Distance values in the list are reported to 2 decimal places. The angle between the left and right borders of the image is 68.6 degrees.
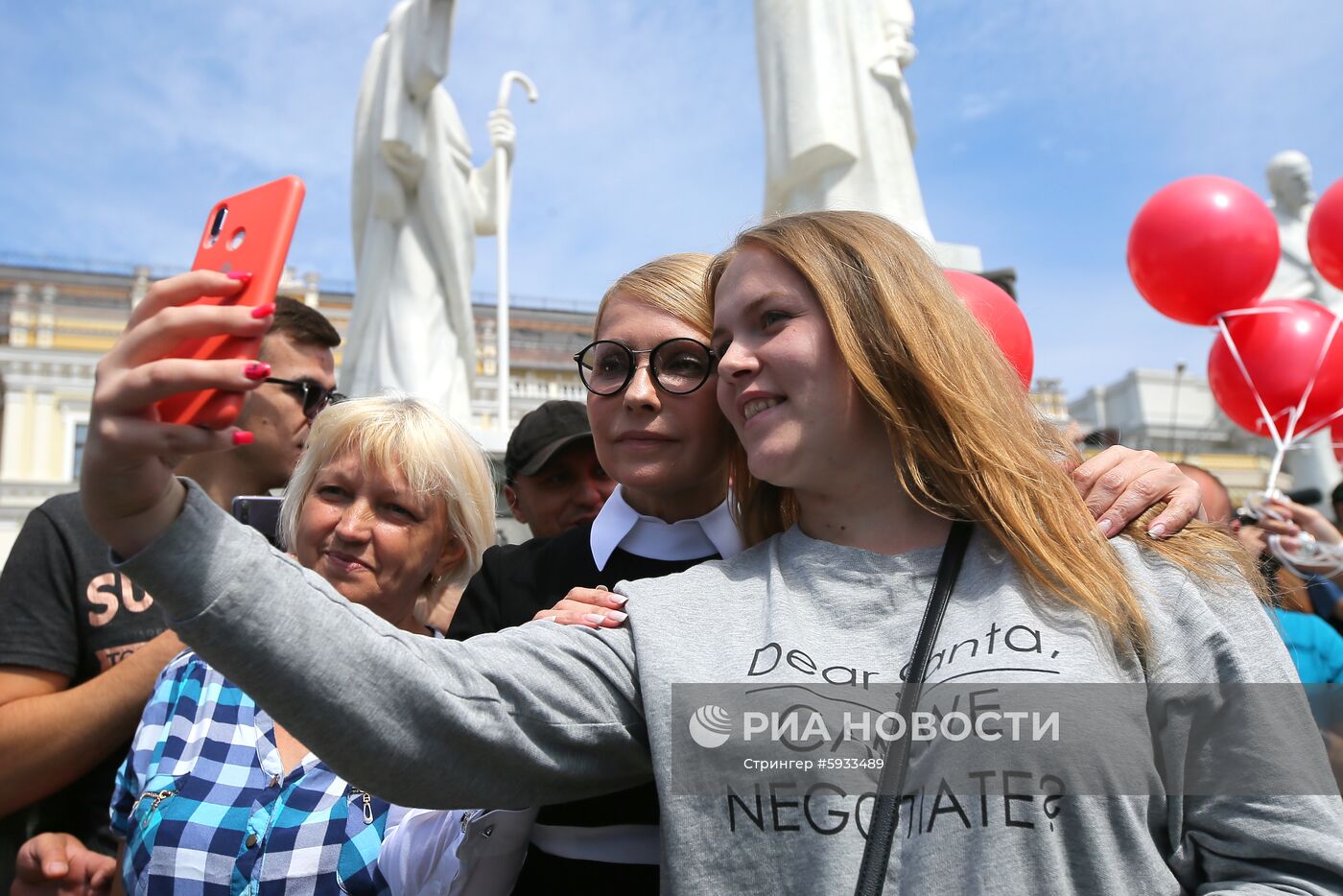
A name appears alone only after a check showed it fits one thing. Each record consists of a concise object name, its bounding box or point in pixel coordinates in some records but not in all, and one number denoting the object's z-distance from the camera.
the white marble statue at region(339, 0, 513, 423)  7.49
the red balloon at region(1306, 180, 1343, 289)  4.57
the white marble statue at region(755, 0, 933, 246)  5.89
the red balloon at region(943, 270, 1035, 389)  2.41
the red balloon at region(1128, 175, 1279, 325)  4.14
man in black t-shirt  1.82
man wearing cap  2.82
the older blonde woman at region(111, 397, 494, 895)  1.52
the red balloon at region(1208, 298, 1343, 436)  4.20
